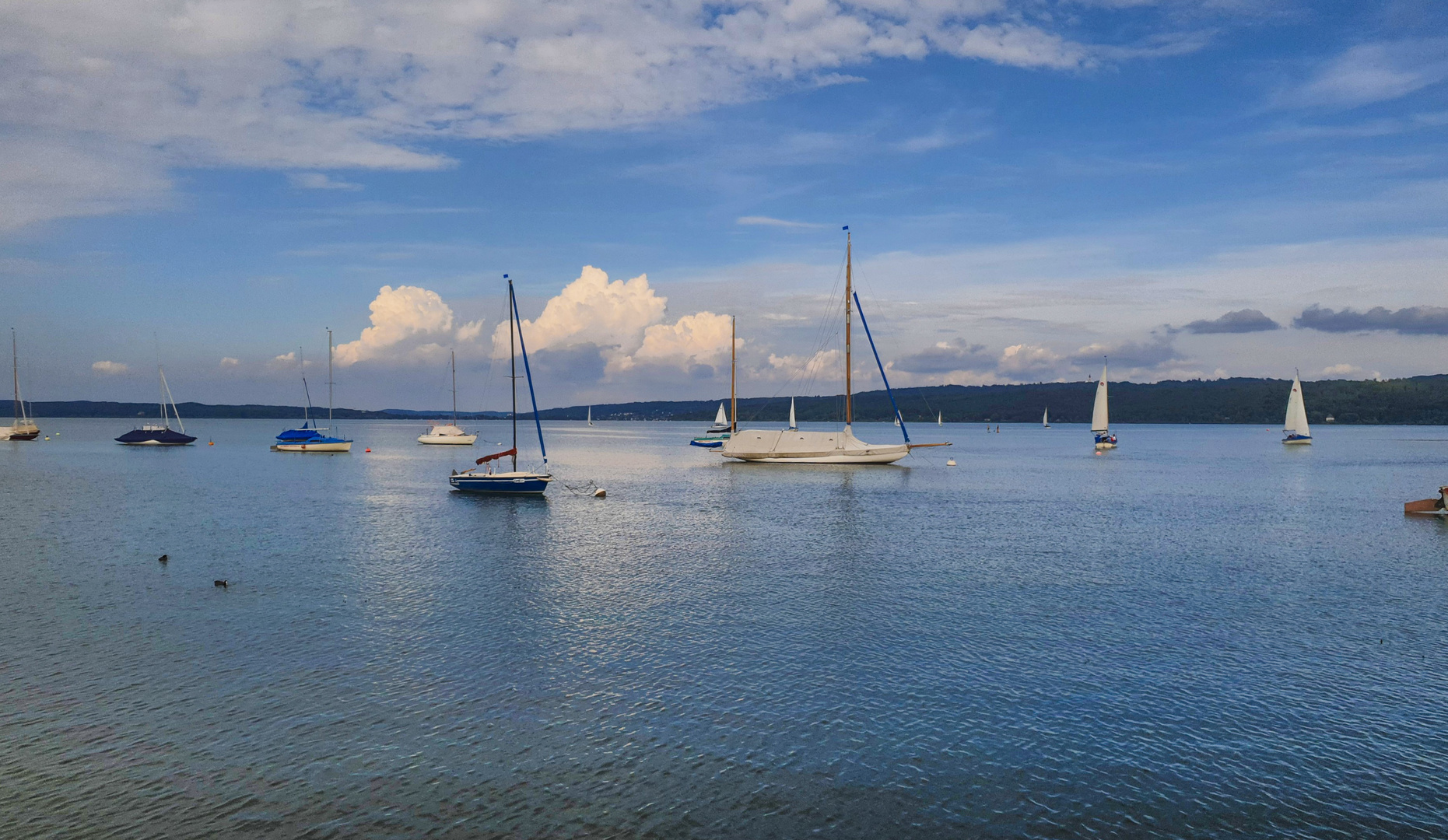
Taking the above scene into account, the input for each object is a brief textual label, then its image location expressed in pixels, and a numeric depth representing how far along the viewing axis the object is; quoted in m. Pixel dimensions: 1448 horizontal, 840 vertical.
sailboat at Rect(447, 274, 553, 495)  56.72
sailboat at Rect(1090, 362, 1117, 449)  131.00
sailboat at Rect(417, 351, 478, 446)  141.38
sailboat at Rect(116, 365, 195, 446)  133.12
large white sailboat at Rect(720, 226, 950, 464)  82.19
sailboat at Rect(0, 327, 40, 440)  144.12
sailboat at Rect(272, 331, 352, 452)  120.06
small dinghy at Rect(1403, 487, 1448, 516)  48.75
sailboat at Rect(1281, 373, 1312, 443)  143.25
